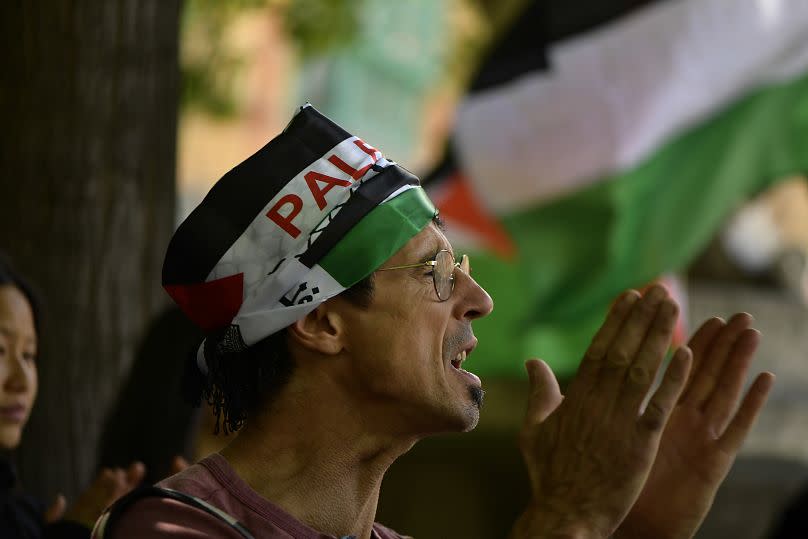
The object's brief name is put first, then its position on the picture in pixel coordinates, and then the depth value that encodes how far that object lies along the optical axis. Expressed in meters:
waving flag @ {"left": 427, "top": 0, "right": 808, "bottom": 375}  13.27
